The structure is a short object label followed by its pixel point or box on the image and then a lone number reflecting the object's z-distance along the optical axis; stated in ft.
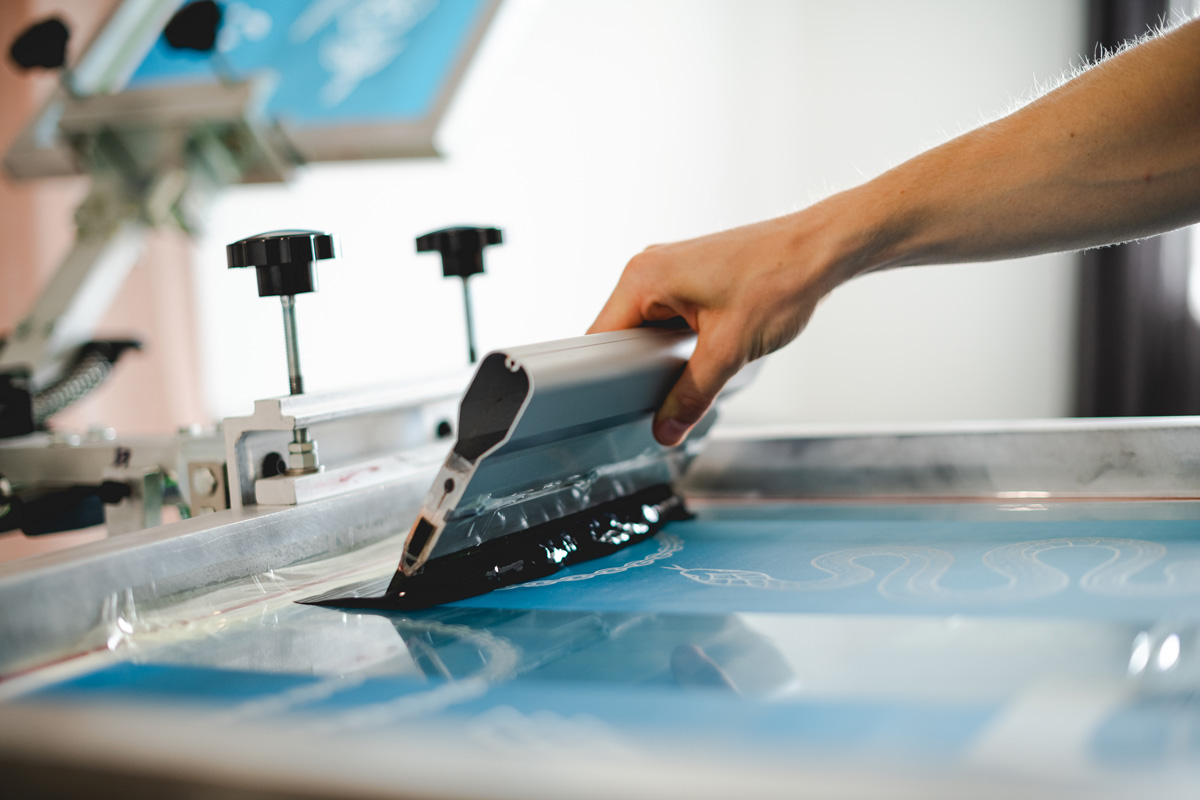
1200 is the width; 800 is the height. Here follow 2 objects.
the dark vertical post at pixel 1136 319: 10.56
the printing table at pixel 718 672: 1.20
